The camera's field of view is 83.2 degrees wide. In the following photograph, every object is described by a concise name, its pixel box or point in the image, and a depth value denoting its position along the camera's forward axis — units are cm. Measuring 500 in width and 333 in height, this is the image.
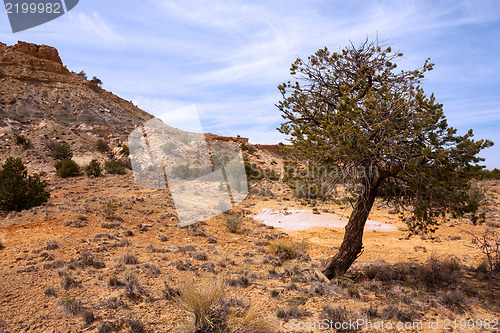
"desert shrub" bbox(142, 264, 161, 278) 655
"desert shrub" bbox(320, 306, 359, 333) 442
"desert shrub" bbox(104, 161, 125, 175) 2764
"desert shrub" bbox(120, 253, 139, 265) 724
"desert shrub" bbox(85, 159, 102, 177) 2516
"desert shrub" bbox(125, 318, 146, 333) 422
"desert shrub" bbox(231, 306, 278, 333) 420
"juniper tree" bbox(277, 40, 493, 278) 528
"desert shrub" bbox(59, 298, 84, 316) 464
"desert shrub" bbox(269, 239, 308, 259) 889
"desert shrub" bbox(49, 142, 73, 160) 2941
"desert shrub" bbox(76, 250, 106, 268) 684
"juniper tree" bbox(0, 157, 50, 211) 1238
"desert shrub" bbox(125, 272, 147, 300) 535
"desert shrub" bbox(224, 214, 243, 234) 1213
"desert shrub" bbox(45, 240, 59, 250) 775
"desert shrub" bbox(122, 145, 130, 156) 3384
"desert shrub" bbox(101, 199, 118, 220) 1156
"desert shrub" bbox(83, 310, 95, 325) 441
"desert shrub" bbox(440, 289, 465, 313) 496
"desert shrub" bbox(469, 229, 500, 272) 660
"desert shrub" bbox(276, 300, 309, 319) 488
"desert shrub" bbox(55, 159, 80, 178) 2462
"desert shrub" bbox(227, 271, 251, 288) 621
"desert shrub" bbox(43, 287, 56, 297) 518
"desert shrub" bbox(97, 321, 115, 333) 416
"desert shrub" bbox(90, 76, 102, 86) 6019
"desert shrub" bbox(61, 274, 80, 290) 550
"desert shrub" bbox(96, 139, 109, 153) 3497
